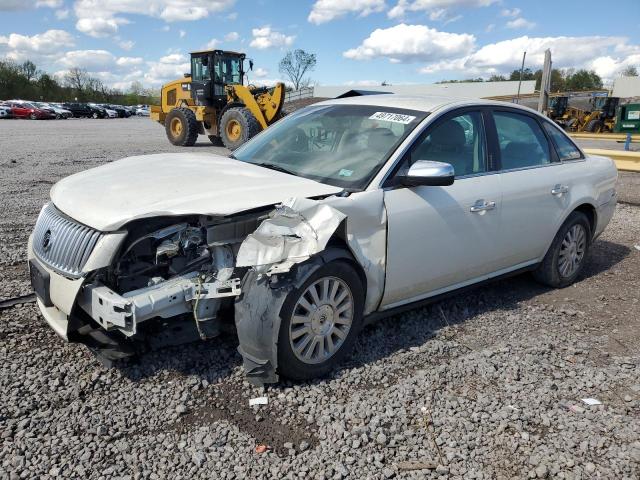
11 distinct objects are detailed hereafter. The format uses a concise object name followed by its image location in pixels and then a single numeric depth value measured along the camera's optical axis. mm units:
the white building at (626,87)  54969
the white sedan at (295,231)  2963
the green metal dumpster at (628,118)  28000
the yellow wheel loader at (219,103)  15953
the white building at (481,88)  49312
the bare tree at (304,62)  83938
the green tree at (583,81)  76750
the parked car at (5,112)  44156
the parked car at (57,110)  47625
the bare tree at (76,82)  85550
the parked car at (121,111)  59128
